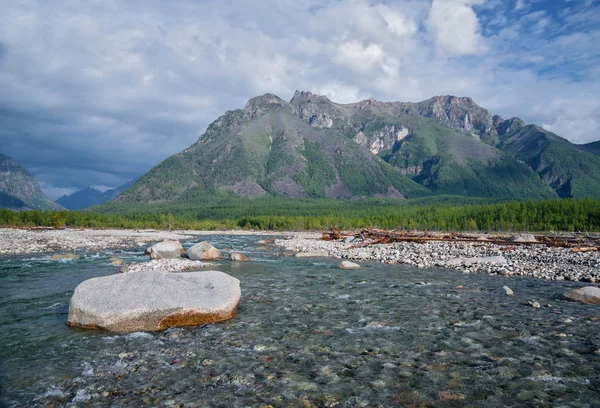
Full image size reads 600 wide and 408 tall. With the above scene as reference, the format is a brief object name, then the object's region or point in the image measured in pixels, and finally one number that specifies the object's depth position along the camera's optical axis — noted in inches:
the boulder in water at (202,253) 1374.3
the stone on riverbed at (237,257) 1385.5
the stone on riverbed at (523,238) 1948.8
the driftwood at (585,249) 1289.4
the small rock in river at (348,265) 1121.6
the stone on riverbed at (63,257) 1310.3
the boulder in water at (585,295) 587.8
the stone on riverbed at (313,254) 1553.9
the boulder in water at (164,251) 1385.3
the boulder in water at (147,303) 462.0
